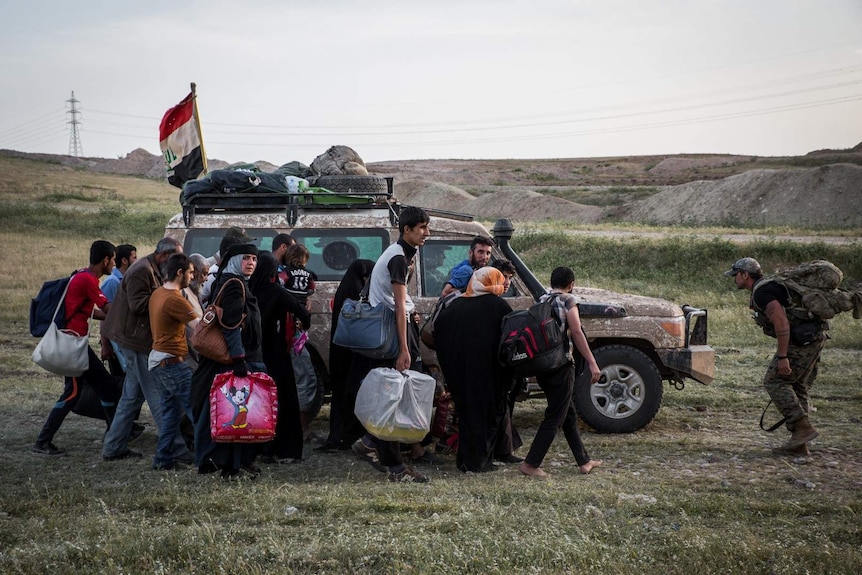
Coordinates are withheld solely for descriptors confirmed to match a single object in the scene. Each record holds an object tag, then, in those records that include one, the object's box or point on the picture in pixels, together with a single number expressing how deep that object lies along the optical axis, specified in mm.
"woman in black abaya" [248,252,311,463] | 6754
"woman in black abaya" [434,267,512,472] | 6621
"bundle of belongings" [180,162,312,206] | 8148
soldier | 7277
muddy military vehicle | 7922
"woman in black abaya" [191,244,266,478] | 6324
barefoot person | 6547
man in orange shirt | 6488
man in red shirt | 7242
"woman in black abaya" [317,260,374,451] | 6984
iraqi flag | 11141
